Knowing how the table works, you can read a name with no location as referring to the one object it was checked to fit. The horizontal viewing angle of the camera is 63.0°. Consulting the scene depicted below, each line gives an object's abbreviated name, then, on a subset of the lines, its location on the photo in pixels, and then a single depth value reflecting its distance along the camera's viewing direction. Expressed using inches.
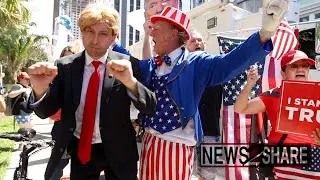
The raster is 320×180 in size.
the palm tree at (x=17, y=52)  668.6
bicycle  93.3
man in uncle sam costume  56.6
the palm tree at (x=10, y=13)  320.1
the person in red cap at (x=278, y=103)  67.4
